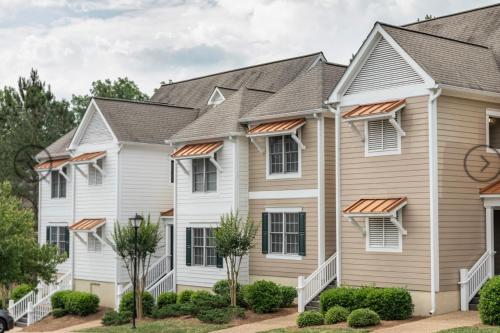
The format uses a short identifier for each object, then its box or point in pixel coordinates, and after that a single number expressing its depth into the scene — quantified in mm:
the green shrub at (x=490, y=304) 21891
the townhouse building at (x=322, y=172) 25094
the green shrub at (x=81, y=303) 35188
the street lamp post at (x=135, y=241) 28422
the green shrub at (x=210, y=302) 28922
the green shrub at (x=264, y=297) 28062
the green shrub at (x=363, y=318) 23391
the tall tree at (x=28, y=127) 50344
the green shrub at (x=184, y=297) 31902
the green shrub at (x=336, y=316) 24516
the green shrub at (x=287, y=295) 28938
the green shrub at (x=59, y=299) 36344
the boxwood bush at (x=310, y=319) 24734
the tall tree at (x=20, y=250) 29734
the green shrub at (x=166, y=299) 32250
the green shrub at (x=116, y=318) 30828
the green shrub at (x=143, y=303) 31786
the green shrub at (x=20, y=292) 39312
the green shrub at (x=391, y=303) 24266
